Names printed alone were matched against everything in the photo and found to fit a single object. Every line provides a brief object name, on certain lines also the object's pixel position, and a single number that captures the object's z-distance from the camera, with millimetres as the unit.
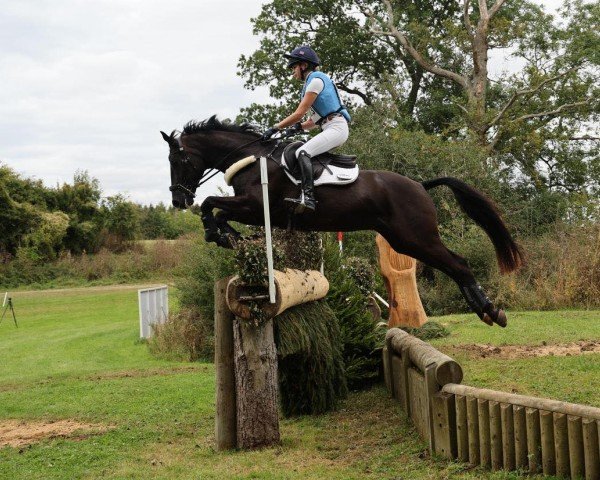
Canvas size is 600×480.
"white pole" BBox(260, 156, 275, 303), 5922
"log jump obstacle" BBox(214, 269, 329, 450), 6434
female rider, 6098
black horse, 6090
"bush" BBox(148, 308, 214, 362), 14430
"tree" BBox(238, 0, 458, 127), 28297
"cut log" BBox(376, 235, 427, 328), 11008
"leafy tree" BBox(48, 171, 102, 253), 37844
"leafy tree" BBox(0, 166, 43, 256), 34688
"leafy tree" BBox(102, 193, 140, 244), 39469
